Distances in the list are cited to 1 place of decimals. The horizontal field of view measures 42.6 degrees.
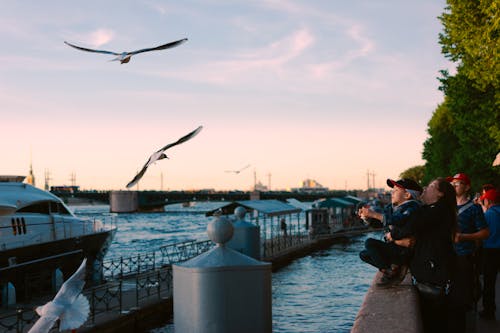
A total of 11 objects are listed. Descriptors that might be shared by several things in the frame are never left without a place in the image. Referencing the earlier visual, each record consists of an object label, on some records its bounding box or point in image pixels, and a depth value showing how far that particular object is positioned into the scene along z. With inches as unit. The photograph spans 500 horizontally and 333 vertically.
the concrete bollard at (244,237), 867.4
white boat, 884.6
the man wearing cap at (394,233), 202.8
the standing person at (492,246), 327.9
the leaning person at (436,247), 195.8
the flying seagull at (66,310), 215.5
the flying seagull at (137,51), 468.8
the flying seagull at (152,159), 405.7
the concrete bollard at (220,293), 211.6
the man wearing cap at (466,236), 199.6
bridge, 6215.6
